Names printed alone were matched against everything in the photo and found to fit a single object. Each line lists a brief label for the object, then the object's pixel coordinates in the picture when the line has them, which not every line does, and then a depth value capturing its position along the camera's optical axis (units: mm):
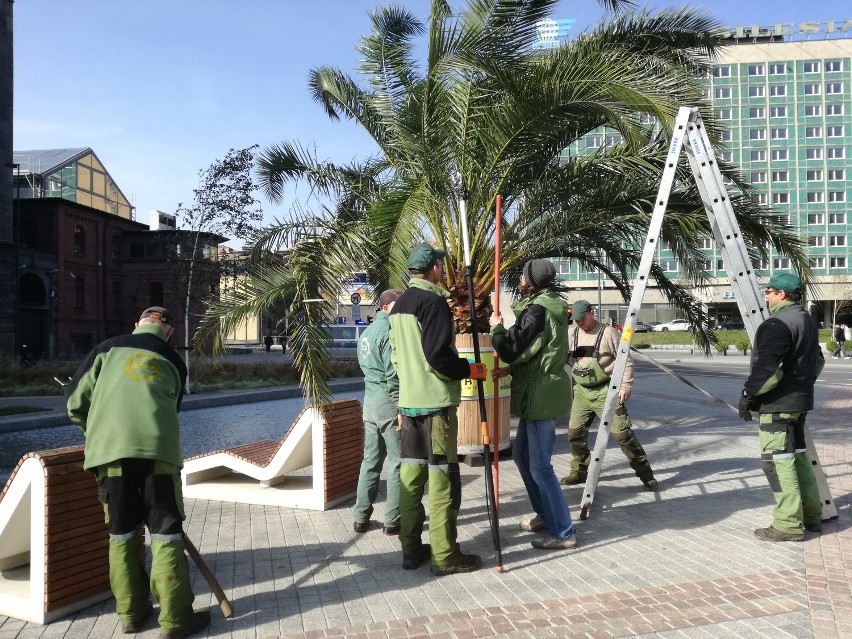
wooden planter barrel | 7766
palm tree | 7043
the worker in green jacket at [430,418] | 4391
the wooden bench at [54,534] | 3783
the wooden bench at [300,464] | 6031
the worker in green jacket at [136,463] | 3543
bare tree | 20266
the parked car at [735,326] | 46156
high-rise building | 68562
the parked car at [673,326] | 58747
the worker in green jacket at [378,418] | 5406
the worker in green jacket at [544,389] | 4902
